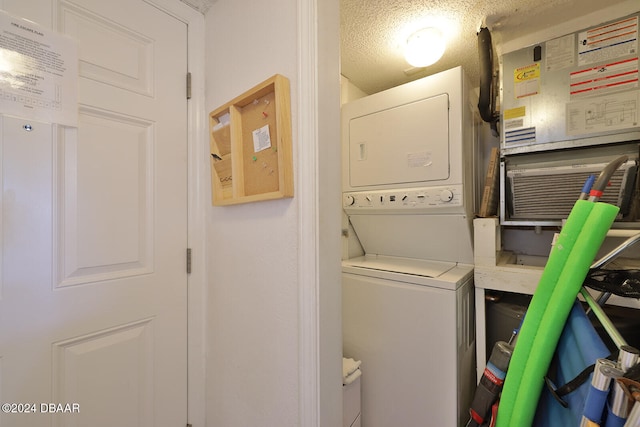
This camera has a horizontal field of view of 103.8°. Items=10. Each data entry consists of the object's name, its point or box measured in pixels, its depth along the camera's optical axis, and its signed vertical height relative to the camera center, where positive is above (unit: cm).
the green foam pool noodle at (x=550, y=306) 73 -30
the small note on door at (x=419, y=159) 160 +36
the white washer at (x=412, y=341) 133 -75
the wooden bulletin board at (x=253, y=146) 83 +28
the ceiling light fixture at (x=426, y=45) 159 +108
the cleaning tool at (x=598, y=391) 50 -37
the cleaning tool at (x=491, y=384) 99 -69
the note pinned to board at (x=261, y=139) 91 +29
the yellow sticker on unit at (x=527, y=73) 149 +86
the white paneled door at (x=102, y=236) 80 -6
